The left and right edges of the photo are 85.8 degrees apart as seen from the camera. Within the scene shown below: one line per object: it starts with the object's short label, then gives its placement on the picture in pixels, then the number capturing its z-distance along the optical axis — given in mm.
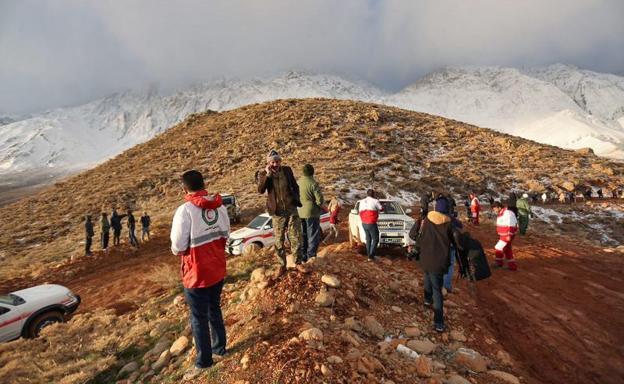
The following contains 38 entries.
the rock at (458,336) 5190
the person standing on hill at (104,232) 16250
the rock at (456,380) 3848
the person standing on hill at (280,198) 5598
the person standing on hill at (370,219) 7965
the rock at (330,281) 5425
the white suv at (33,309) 7652
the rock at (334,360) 3578
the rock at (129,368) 5090
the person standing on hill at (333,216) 13341
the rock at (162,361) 4763
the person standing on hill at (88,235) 16142
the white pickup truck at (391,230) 9297
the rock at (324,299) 5023
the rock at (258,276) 5922
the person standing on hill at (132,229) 16422
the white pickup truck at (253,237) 12164
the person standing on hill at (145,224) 17125
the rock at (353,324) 4617
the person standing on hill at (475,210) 16906
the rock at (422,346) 4568
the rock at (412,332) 4984
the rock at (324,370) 3375
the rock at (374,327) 4781
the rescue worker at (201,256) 3670
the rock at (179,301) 7209
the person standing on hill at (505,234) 8719
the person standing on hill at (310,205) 6500
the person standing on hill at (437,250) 5152
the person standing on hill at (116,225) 16527
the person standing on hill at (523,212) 14047
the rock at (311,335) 3932
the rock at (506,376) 4155
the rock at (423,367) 3855
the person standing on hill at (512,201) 11402
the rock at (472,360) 4422
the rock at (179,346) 4898
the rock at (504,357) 4743
